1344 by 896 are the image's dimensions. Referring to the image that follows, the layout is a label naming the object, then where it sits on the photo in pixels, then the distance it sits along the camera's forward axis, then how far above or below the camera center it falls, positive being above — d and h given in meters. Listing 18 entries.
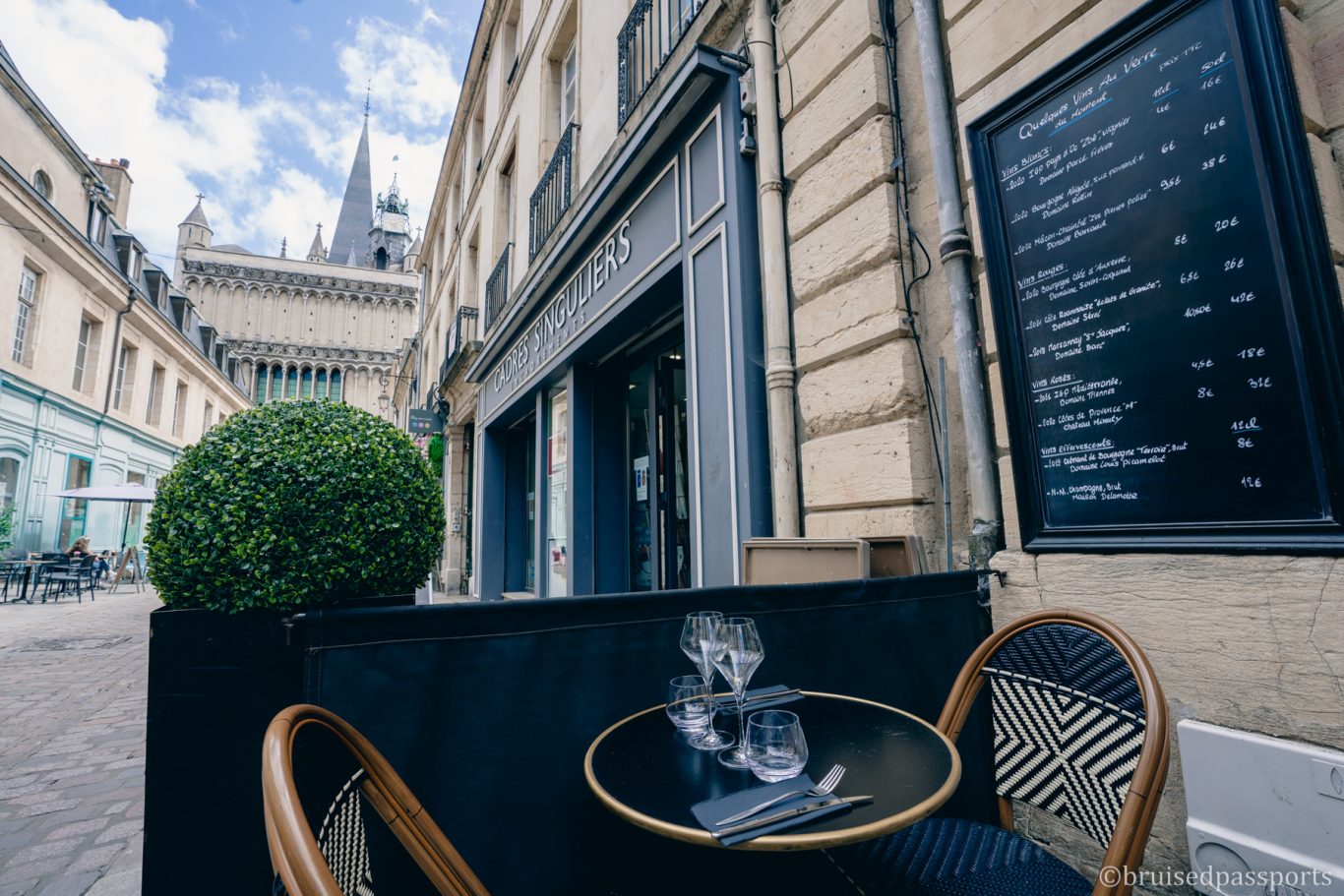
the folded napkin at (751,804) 1.16 -0.50
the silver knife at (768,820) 1.15 -0.51
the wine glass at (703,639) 1.64 -0.25
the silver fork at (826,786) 1.19 -0.51
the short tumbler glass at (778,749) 1.36 -0.44
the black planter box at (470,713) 1.44 -0.40
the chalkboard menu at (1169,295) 1.62 +0.67
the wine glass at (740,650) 1.63 -0.28
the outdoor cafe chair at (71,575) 12.05 -0.18
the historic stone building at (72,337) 15.29 +6.59
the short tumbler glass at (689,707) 1.61 -0.41
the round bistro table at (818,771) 1.18 -0.51
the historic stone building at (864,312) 1.75 +1.08
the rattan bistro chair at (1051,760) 1.36 -0.58
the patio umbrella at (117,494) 13.97 +1.57
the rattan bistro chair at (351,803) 1.03 -0.43
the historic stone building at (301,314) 45.00 +17.60
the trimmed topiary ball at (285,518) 1.69 +0.11
